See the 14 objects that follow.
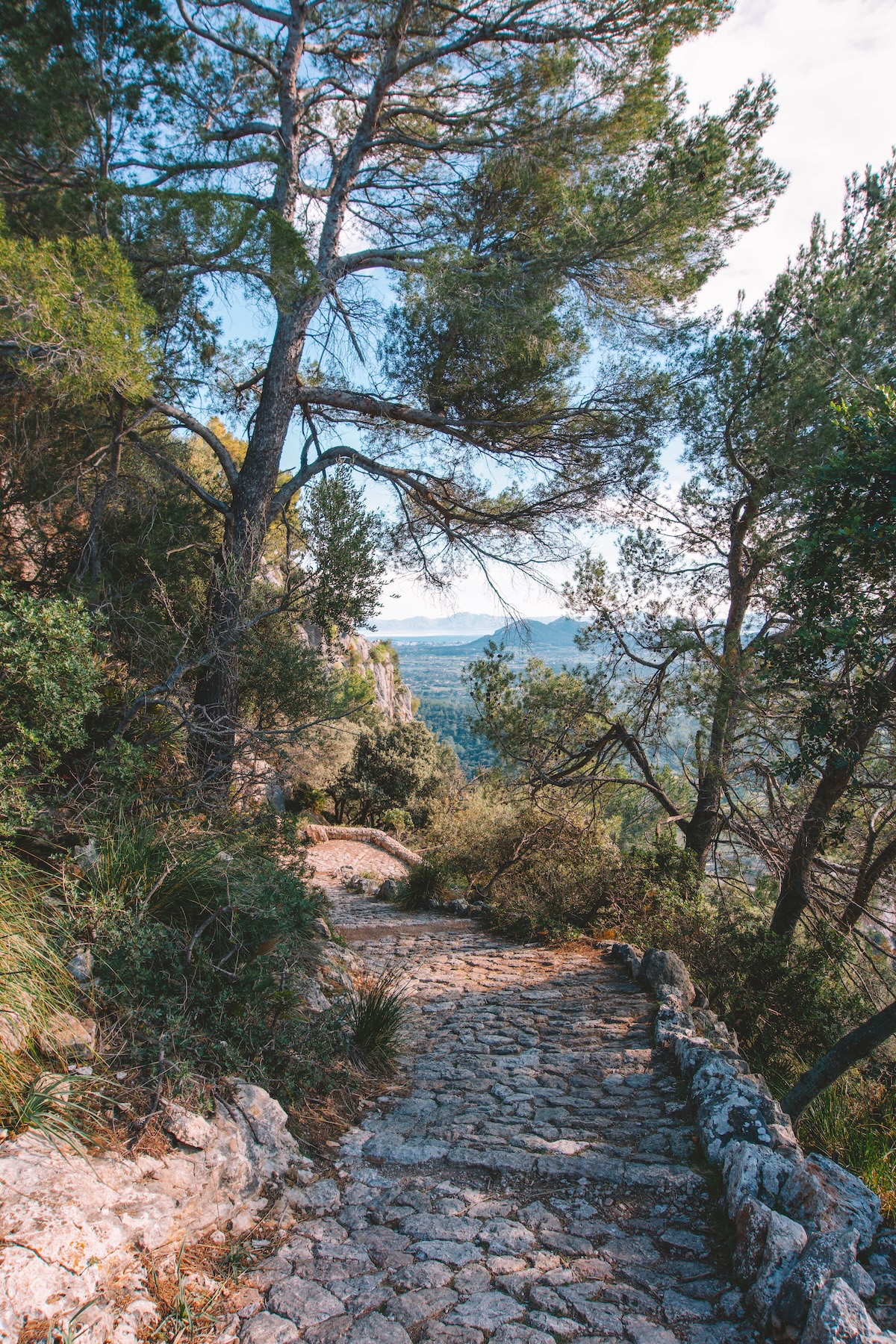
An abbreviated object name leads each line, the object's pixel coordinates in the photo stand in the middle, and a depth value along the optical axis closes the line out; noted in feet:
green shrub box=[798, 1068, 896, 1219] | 12.04
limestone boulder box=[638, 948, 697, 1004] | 18.41
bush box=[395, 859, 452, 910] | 34.04
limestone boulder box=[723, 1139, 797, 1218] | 8.55
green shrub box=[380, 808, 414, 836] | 66.69
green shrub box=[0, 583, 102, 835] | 12.19
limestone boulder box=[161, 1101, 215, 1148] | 8.48
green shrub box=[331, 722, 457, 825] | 73.82
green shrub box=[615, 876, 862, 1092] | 19.69
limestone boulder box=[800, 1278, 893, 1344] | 6.01
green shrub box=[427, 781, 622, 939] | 27.50
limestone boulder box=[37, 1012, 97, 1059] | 8.34
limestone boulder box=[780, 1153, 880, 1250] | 7.75
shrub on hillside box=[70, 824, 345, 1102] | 9.77
